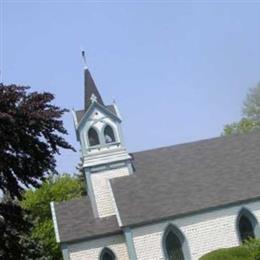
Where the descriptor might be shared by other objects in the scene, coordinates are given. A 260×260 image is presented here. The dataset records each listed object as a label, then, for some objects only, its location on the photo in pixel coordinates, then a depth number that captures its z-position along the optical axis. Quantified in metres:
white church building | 29.31
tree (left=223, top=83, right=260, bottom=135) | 56.09
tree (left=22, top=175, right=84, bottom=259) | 47.29
